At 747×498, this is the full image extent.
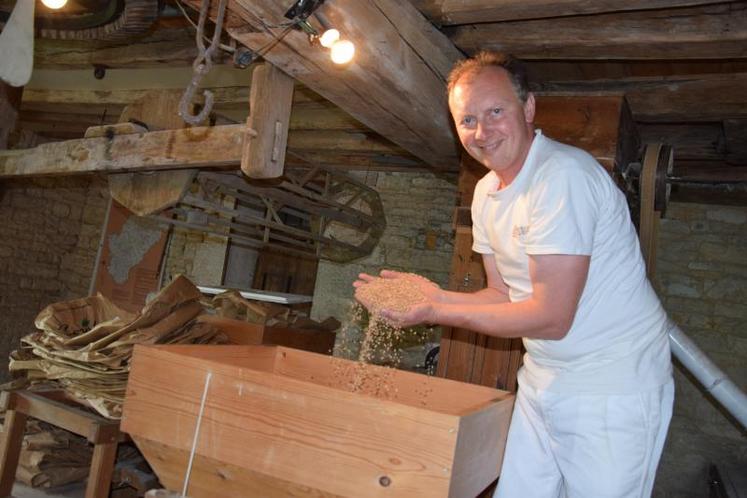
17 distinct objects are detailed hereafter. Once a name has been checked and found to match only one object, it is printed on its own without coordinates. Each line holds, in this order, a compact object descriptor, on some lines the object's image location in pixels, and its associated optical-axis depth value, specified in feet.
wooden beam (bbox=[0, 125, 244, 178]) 9.54
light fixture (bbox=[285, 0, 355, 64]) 6.19
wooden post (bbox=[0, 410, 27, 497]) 10.30
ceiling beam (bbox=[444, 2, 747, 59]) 7.36
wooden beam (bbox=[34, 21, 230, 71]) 12.13
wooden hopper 4.52
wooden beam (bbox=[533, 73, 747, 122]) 9.19
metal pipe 8.65
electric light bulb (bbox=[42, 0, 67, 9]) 6.98
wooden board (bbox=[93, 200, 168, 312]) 23.85
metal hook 6.38
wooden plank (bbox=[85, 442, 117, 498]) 9.56
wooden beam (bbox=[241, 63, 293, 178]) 8.28
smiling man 5.34
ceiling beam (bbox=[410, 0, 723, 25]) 6.79
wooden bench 9.62
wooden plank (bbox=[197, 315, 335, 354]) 13.78
